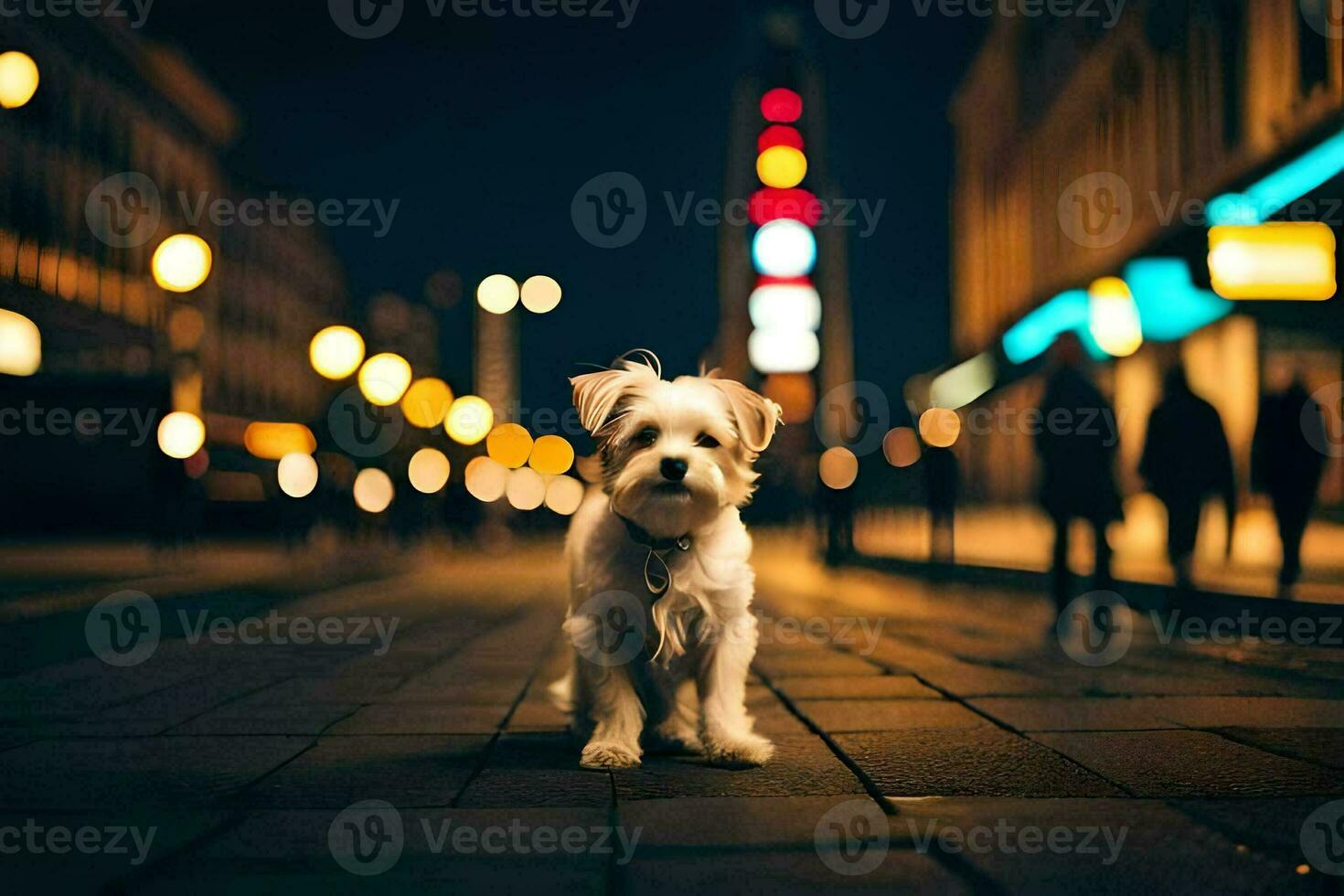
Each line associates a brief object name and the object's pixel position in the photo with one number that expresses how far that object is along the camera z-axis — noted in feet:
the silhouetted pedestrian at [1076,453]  27.43
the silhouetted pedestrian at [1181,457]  31.42
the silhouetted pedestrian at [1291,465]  33.04
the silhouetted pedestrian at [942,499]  46.42
